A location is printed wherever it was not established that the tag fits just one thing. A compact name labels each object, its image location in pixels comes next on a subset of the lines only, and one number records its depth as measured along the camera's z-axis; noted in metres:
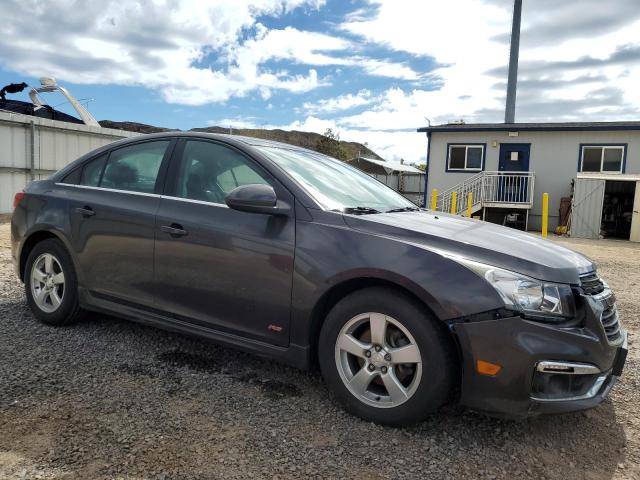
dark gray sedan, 2.46
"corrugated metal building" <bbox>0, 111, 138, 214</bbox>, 13.34
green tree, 47.59
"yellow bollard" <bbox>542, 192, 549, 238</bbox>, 14.45
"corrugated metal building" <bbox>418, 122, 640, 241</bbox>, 18.44
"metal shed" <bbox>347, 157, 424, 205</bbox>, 33.72
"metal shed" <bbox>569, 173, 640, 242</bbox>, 16.12
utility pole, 28.44
